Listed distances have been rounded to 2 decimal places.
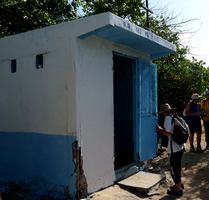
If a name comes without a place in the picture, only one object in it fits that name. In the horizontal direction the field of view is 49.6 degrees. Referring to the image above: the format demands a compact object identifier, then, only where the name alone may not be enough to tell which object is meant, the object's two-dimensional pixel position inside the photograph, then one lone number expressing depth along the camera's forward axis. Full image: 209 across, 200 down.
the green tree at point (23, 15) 8.16
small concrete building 3.68
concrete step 4.12
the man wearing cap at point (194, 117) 5.95
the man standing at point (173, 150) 3.99
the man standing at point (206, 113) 6.10
